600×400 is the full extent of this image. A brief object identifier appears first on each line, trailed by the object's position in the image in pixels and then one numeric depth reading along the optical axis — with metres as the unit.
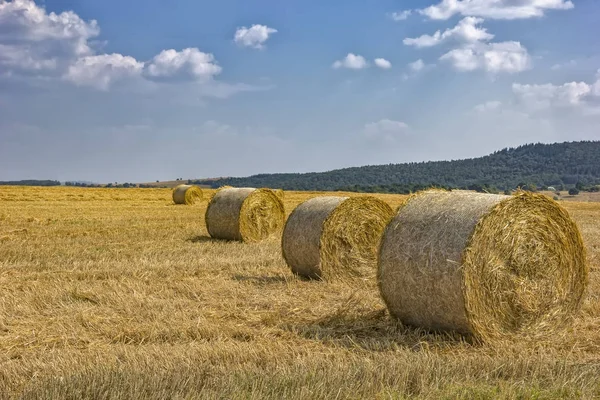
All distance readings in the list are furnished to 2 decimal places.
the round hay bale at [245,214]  16.59
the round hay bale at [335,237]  10.63
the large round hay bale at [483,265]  6.96
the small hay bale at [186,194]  31.86
